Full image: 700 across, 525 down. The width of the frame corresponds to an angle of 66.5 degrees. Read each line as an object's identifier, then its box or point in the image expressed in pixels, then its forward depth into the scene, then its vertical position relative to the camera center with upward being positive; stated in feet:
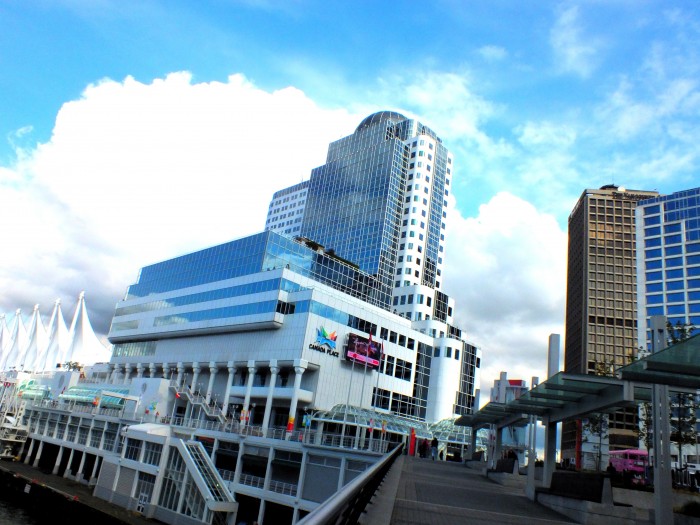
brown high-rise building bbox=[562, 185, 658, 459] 419.13 +133.16
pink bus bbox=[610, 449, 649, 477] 157.96 -1.46
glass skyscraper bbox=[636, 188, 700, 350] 289.12 +109.88
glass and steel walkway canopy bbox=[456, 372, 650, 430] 48.11 +5.11
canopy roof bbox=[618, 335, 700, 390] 34.81 +6.42
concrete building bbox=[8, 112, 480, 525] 148.25 +11.46
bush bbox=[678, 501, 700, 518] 45.22 -3.84
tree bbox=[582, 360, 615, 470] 140.97 +7.07
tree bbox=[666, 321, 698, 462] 115.64 +9.90
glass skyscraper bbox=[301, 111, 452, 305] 328.08 +136.81
